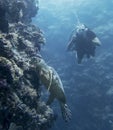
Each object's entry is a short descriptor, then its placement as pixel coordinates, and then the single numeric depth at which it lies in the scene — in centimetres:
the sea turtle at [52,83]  526
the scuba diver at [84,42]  737
